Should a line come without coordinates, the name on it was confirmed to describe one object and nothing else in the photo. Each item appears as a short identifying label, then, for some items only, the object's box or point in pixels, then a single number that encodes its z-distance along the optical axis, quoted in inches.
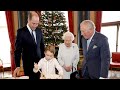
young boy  81.7
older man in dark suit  69.9
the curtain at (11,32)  190.4
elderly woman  99.7
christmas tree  182.4
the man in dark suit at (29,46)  84.6
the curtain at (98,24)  197.3
